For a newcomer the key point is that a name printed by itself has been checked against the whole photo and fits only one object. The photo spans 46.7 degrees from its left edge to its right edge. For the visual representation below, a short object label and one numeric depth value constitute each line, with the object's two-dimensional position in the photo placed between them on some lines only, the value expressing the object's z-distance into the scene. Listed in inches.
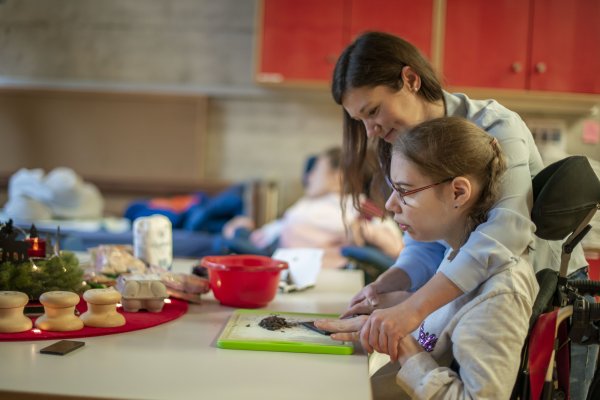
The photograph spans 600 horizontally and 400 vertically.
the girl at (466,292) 41.2
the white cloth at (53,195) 128.0
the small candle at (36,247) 53.2
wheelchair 42.0
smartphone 41.5
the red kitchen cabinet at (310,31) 154.7
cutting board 45.0
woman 44.6
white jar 66.3
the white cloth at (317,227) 122.0
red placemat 44.3
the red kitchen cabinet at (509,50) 144.9
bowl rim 57.7
